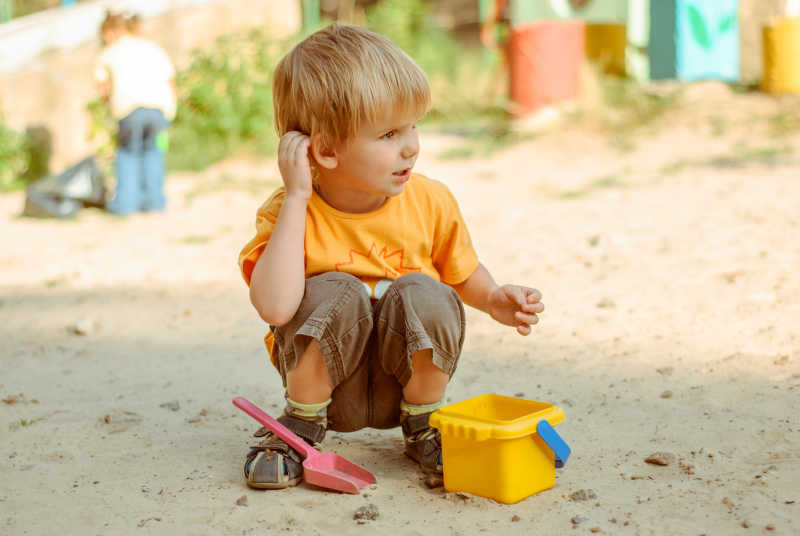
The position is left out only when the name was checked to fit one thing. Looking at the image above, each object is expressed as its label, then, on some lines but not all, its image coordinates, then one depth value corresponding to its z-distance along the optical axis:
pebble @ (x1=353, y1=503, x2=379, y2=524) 3.65
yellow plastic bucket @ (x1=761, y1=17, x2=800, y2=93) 14.20
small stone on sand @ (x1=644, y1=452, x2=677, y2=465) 4.05
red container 15.20
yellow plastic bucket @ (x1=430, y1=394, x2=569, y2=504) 3.61
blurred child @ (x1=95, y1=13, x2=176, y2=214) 12.02
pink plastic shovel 3.93
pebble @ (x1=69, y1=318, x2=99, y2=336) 6.84
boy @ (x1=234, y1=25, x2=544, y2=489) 3.86
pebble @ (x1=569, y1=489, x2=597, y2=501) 3.74
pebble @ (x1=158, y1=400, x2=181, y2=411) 5.17
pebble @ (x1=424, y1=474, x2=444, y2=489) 3.98
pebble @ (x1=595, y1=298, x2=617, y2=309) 6.61
